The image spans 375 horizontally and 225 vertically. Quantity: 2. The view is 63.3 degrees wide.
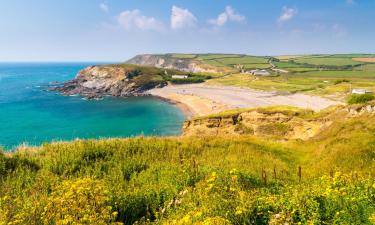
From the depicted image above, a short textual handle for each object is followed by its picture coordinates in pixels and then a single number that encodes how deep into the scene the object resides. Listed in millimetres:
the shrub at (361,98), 45659
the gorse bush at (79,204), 6883
